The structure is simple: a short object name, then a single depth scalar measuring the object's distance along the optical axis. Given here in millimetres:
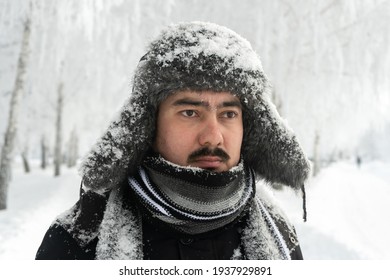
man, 1480
